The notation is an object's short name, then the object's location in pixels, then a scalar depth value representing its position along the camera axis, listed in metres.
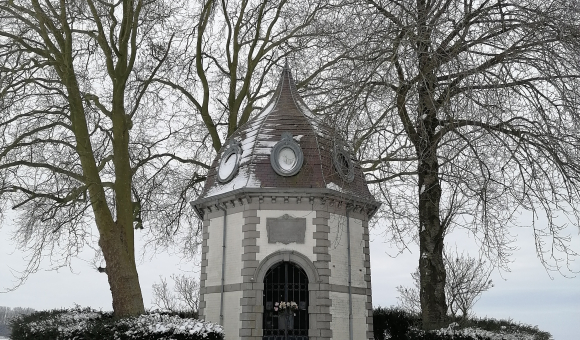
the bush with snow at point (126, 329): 13.98
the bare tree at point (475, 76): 9.48
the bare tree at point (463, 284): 35.22
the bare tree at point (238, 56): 22.92
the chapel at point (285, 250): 16.38
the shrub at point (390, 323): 20.83
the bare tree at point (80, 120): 16.53
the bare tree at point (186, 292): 44.84
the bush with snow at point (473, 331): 14.45
